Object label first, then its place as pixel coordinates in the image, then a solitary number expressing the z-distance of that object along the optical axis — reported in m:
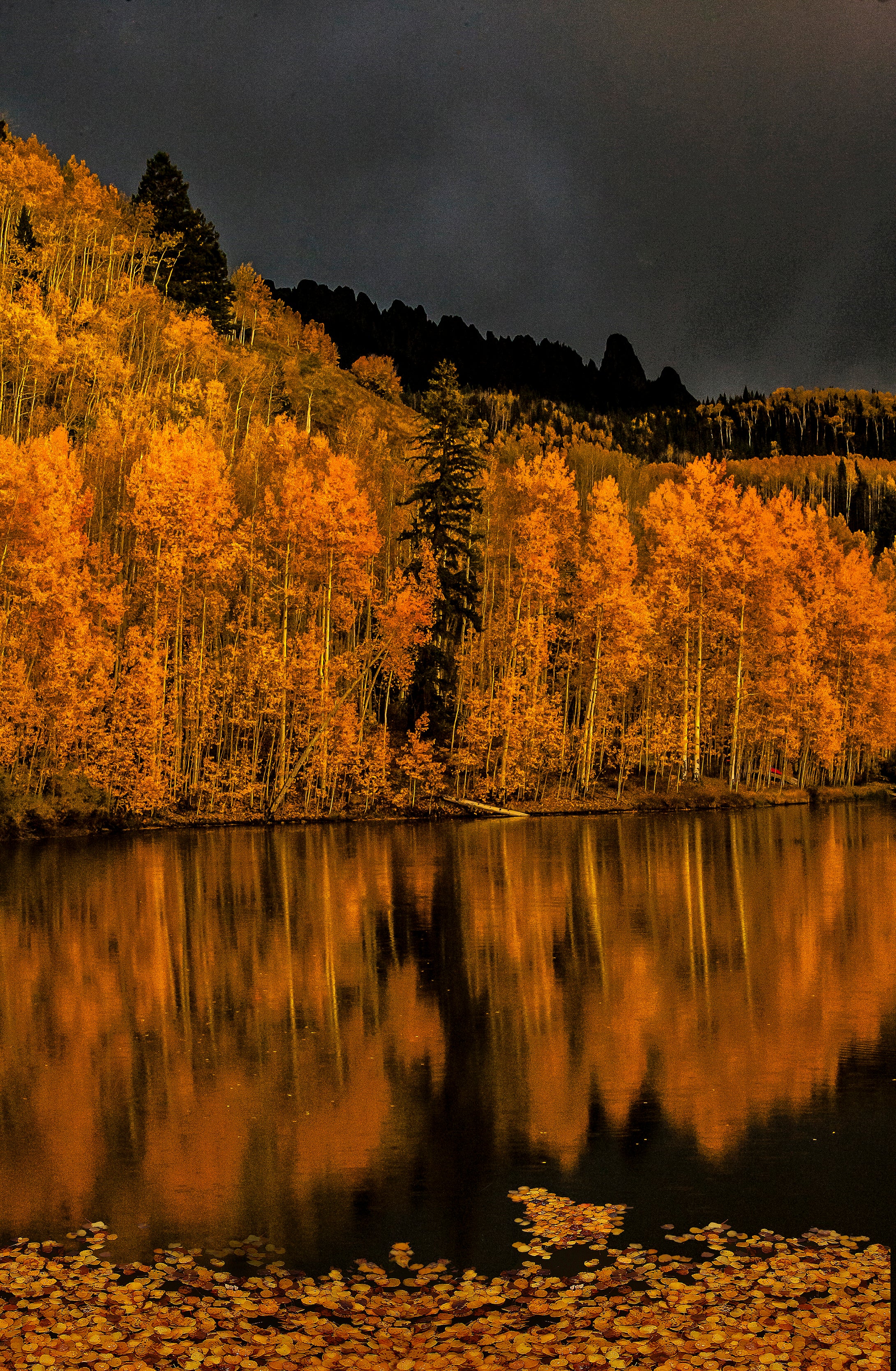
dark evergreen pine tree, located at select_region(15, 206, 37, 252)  69.12
